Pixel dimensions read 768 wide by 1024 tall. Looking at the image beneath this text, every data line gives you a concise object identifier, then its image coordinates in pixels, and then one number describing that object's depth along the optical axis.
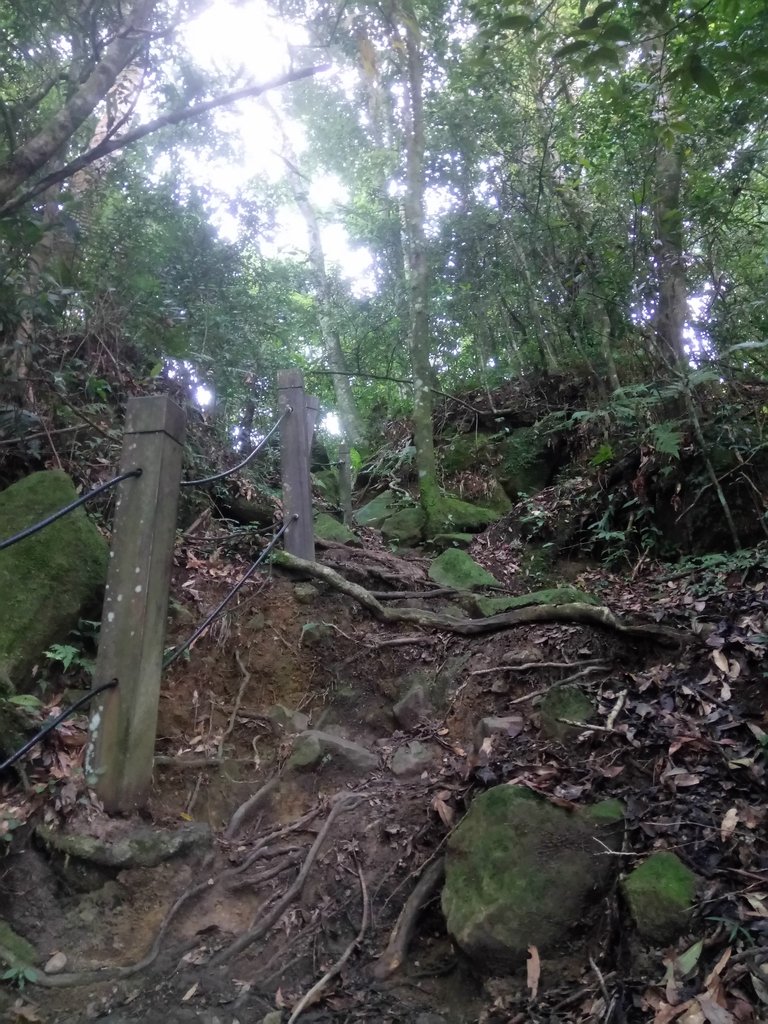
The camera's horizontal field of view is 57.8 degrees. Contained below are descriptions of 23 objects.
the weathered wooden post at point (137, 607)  3.51
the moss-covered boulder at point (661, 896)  2.54
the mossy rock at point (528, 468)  9.99
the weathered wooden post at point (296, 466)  6.02
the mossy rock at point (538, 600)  5.28
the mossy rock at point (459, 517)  9.03
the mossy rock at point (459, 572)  6.99
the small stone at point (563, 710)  3.91
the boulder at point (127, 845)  3.30
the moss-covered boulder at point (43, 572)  4.10
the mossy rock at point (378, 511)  9.69
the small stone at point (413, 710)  4.95
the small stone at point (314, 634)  5.38
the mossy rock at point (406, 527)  9.02
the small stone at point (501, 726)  4.13
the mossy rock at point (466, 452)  10.64
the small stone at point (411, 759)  4.40
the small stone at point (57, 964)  2.98
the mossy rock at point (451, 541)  8.78
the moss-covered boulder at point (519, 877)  2.84
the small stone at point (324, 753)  4.41
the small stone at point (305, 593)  5.65
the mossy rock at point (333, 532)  7.70
